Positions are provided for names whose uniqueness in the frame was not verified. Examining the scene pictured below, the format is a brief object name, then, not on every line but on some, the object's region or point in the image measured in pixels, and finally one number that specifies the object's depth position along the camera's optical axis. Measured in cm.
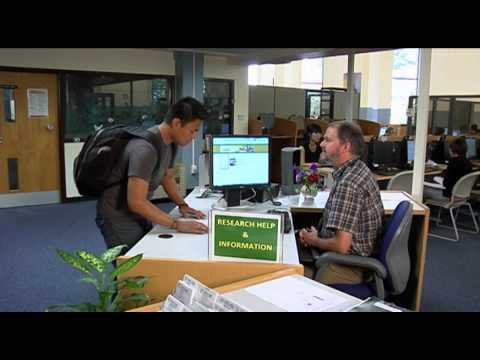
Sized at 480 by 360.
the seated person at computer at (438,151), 625
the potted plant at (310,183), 290
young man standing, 195
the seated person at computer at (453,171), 474
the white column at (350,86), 568
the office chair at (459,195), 455
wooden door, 543
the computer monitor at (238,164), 262
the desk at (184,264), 161
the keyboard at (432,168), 570
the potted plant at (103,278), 129
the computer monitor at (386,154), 541
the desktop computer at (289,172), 307
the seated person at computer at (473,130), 702
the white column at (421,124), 299
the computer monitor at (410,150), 558
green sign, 157
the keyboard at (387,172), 511
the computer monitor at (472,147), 642
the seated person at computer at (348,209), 210
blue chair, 211
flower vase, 292
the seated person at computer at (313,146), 580
